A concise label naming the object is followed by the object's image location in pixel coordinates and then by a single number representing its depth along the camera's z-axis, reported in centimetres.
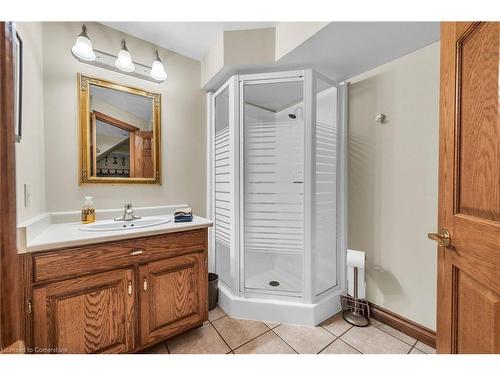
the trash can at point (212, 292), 184
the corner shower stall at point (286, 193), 168
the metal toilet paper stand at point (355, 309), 166
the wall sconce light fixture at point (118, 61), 138
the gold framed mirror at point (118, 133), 153
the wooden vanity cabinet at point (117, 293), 101
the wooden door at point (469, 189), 62
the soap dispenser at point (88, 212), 149
